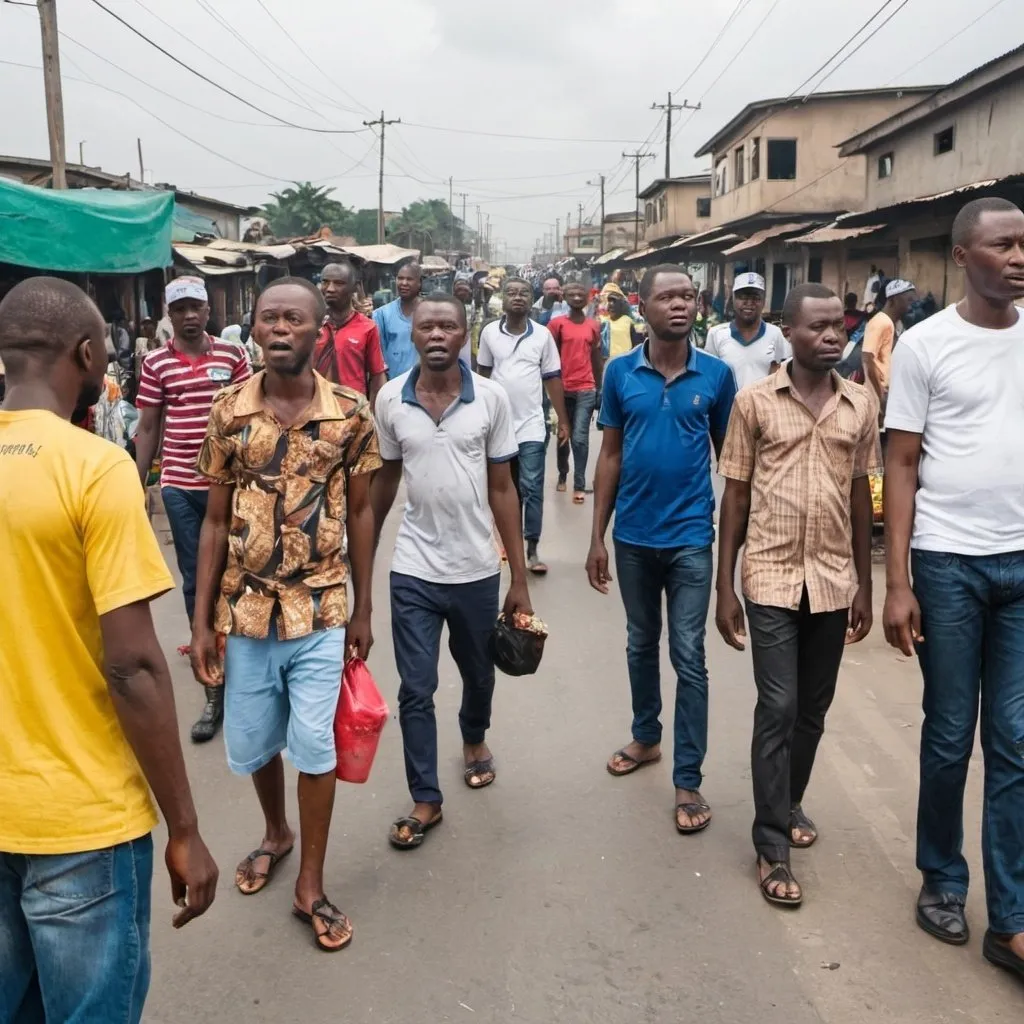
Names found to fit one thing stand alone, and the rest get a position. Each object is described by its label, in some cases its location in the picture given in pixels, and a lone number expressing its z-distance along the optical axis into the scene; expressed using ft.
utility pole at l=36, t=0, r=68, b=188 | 42.24
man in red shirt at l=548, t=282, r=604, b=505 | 30.37
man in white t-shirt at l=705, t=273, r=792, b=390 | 23.66
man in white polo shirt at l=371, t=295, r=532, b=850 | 12.94
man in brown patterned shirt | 10.78
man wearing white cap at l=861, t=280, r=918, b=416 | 28.02
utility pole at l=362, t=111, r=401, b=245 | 154.00
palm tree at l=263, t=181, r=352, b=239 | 178.70
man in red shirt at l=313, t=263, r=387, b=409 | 22.89
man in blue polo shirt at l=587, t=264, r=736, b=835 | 13.32
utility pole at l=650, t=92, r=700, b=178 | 159.63
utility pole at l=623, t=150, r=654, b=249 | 210.75
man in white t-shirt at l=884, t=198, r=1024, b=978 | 10.34
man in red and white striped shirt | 16.52
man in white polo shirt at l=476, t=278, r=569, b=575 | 24.14
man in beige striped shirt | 11.59
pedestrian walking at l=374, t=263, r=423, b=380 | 25.41
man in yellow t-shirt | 6.23
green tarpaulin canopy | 32.73
